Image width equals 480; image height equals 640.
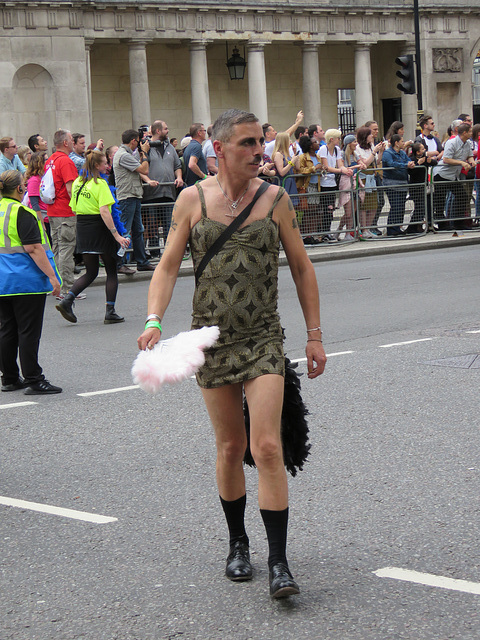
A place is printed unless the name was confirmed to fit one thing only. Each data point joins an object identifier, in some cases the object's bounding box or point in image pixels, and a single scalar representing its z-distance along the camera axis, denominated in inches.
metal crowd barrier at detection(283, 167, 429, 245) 747.4
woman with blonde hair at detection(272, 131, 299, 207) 726.5
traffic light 986.7
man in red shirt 558.6
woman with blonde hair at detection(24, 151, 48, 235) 557.6
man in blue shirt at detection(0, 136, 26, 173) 605.3
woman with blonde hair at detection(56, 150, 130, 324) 462.3
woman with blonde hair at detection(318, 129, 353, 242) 748.6
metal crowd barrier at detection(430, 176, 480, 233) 804.0
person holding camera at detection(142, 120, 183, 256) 684.1
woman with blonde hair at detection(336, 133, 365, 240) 759.7
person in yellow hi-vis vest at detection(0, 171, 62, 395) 331.6
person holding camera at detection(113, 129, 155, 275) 614.2
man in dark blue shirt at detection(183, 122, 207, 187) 695.1
